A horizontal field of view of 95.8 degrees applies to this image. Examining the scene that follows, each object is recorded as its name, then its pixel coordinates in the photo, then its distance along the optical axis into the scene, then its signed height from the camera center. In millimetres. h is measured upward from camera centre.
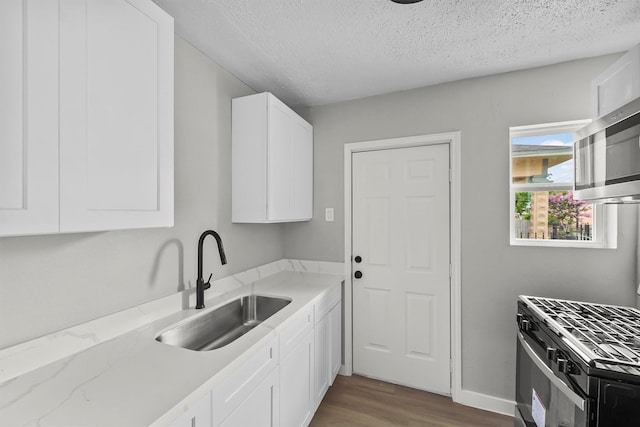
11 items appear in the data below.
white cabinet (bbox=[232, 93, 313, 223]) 2012 +388
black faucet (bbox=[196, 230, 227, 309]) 1678 -371
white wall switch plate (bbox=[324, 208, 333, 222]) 2639 -3
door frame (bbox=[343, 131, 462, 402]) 2211 -122
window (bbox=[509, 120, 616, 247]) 1980 +155
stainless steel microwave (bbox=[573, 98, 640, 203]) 1151 +257
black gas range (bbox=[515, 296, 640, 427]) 1052 -621
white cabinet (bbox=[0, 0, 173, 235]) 772 +313
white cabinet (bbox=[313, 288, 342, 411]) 2029 -1001
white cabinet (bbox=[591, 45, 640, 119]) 1234 +616
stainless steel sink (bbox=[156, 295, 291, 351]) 1523 -671
